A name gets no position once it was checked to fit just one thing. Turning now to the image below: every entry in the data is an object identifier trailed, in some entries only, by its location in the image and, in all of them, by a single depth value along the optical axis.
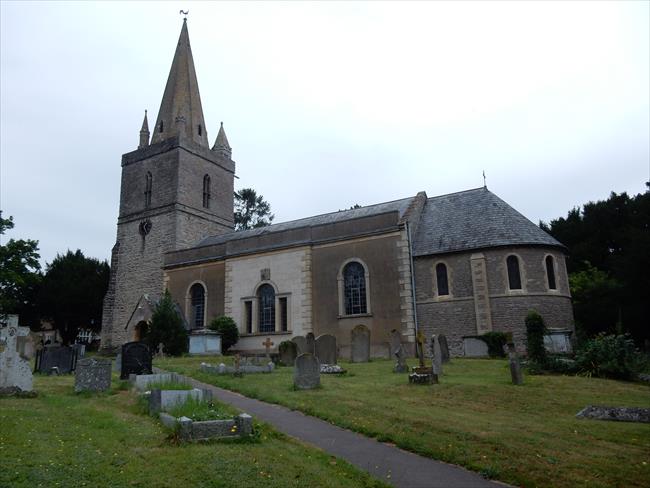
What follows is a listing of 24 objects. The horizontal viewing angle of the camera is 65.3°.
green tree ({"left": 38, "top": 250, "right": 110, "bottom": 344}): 40.44
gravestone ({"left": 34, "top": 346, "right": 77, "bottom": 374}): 17.36
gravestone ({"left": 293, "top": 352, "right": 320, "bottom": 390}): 12.91
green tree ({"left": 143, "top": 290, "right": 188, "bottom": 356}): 25.16
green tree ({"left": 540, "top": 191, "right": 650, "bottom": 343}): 26.67
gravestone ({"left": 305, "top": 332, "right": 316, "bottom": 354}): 18.88
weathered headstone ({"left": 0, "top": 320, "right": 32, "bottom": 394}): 11.40
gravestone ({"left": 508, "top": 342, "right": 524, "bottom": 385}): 13.08
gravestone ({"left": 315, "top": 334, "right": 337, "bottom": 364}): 18.08
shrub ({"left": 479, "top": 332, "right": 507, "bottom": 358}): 20.41
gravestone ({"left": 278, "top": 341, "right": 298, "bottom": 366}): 20.09
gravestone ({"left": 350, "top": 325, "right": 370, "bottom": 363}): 19.86
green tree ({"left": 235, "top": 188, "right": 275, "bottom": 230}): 54.69
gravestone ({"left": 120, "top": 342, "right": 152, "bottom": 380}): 14.84
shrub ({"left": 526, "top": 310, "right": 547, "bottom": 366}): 16.05
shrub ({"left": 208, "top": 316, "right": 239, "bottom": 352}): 26.02
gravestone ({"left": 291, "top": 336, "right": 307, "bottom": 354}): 20.11
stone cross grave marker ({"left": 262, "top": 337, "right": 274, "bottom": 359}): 20.47
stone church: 22.22
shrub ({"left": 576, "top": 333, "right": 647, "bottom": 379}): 14.55
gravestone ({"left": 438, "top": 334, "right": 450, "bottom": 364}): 17.83
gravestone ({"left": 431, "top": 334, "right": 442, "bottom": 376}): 14.56
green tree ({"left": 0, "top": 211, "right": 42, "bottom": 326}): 31.41
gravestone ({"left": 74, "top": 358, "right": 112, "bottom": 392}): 12.58
